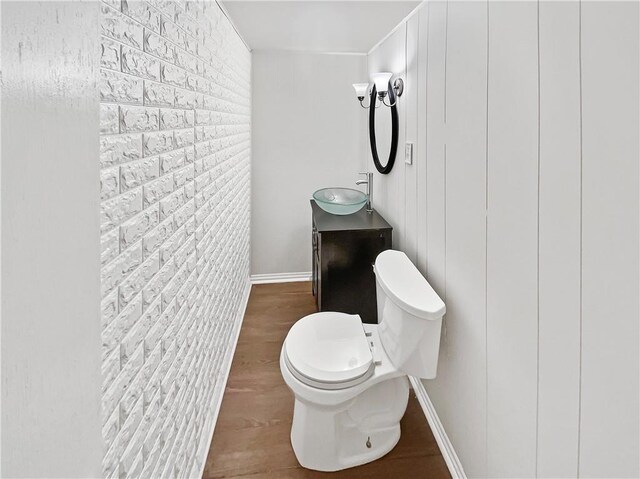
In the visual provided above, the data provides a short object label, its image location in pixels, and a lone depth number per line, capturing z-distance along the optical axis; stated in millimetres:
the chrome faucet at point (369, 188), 3118
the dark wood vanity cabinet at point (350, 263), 2578
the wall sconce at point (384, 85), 2485
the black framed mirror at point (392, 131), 2529
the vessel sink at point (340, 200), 3010
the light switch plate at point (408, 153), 2207
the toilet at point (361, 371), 1610
